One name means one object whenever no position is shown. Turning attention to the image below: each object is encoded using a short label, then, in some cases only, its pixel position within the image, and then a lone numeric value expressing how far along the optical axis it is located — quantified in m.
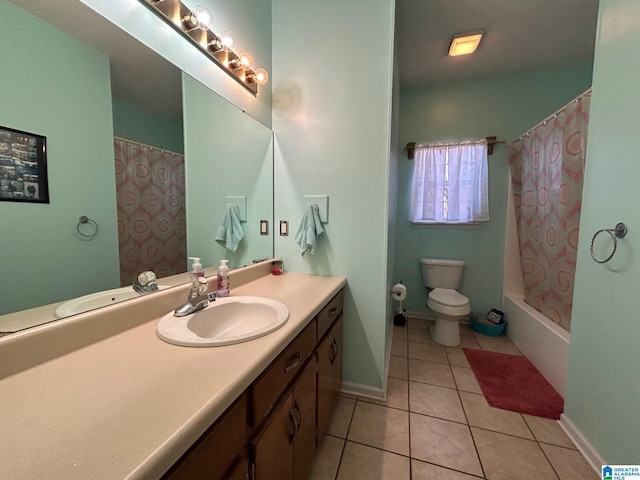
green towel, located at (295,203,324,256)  1.55
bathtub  1.65
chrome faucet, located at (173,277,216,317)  0.91
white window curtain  2.53
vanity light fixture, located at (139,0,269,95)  0.97
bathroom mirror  0.62
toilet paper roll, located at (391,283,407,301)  1.99
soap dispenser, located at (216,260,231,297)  1.14
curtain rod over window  2.49
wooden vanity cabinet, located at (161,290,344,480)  0.51
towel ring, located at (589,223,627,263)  1.03
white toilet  2.20
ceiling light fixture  1.96
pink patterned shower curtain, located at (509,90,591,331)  1.68
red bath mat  1.54
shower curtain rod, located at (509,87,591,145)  1.67
